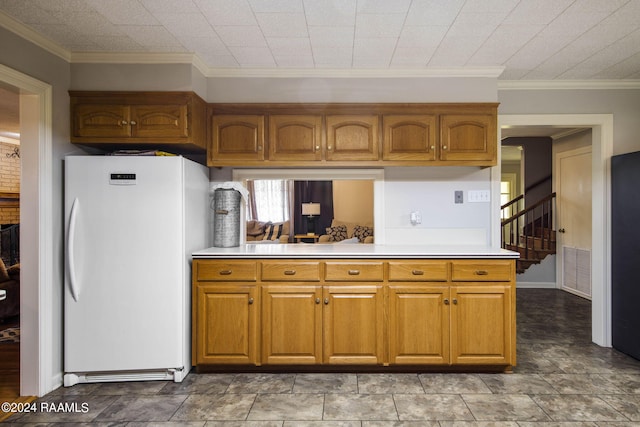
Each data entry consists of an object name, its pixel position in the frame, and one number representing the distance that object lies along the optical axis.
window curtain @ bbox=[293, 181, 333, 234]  6.25
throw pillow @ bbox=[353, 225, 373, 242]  5.38
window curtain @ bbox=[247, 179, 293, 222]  5.88
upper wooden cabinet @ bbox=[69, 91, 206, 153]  2.93
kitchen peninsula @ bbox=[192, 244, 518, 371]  2.84
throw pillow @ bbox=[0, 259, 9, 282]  4.33
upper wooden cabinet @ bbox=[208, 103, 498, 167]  3.19
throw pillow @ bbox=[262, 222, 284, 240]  5.89
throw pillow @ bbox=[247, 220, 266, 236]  5.88
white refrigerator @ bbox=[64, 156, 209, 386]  2.72
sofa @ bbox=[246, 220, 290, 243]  5.84
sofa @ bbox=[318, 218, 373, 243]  5.44
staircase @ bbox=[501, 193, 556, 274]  5.95
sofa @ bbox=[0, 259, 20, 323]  4.21
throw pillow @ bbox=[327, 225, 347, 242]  5.84
